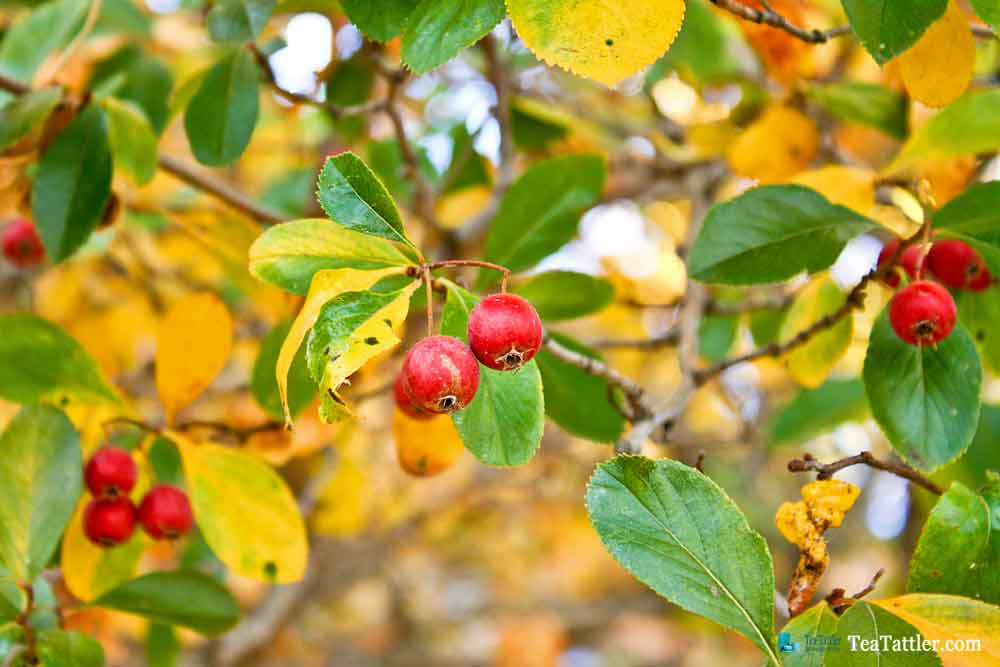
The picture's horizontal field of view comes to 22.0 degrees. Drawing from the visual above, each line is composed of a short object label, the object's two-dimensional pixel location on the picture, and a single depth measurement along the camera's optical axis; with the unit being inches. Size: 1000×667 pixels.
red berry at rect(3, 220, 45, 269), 27.9
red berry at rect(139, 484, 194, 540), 24.0
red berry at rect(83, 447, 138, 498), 23.9
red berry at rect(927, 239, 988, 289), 22.8
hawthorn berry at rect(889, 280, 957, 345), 21.9
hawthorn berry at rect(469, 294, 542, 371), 20.6
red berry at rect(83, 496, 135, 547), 23.7
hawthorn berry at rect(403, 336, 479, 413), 20.4
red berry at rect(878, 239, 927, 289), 22.8
